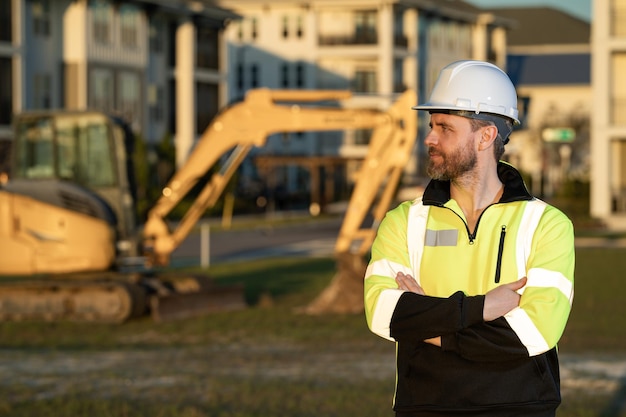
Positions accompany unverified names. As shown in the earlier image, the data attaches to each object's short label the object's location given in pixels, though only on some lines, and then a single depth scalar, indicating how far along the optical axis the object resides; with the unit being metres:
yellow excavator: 22.25
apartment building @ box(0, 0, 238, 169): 53.41
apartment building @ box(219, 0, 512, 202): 91.56
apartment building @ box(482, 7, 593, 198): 88.69
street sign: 58.21
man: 5.21
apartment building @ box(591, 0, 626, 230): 57.62
